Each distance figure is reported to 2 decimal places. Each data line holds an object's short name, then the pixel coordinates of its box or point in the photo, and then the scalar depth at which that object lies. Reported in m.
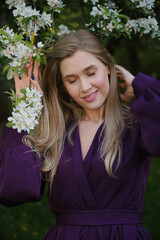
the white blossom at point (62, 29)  2.80
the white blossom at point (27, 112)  2.24
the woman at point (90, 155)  2.42
